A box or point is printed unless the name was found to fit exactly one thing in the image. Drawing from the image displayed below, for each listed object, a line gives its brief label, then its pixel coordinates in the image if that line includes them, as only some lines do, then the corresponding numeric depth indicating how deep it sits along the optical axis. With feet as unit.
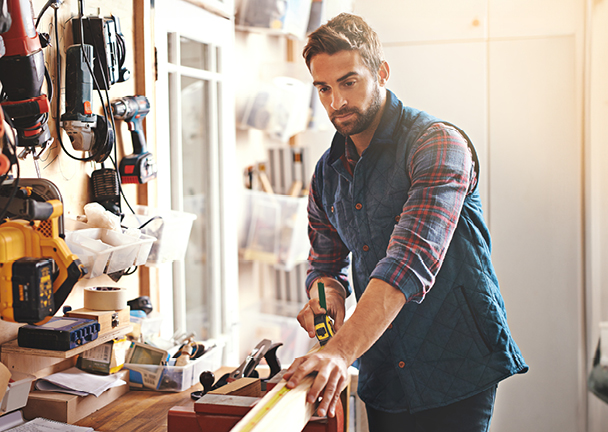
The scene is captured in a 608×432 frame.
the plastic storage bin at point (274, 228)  9.22
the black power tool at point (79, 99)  4.75
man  4.12
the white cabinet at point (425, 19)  7.94
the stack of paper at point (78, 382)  4.57
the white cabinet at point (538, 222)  7.80
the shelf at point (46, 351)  4.25
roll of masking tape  4.84
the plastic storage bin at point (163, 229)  5.36
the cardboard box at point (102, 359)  5.02
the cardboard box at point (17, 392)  4.15
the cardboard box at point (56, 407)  4.38
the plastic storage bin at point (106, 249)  4.26
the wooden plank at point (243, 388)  3.89
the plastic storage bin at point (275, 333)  9.86
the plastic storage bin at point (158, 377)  5.20
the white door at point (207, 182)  7.42
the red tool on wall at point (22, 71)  3.82
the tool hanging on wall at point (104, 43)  5.01
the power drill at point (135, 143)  5.54
